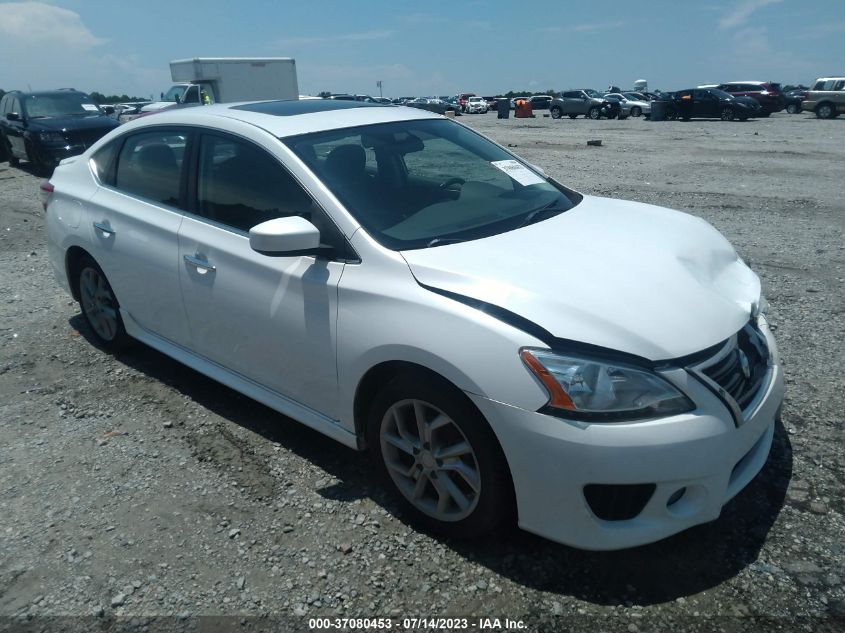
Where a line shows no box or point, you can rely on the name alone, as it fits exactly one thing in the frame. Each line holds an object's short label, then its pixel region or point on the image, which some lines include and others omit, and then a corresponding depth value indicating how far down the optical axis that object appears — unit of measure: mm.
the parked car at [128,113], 22831
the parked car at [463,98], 54050
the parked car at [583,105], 37125
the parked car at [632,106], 36594
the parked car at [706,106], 30438
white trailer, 22969
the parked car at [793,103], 35406
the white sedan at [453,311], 2324
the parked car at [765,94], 32750
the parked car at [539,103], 53875
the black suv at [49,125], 13898
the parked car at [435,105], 45441
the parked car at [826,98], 30000
